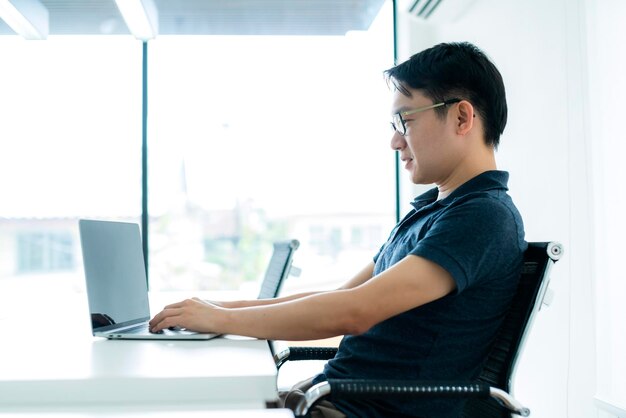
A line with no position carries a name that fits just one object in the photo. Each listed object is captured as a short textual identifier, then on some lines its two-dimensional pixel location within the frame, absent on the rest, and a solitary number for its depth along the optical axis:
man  1.20
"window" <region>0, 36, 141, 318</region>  3.88
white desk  1.00
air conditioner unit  3.19
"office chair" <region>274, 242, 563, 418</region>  1.08
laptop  1.43
